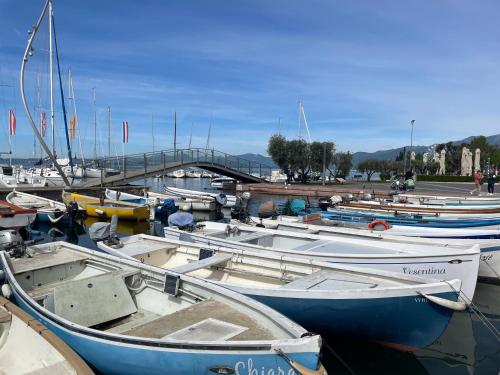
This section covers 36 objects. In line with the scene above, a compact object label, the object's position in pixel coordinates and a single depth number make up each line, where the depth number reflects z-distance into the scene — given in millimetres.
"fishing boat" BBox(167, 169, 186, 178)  81488
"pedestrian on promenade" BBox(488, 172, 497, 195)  29047
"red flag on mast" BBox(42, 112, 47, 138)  37319
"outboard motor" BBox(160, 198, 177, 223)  22594
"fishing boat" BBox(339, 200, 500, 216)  16172
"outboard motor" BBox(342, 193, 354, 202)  20475
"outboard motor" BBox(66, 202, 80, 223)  20000
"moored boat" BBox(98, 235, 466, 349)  5805
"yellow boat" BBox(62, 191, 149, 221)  20269
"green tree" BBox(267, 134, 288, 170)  50844
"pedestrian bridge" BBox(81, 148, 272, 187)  32531
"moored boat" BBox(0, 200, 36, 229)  15812
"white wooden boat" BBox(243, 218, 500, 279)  9656
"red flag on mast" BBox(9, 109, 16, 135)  38750
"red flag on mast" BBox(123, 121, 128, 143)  47322
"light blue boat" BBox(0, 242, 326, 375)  3998
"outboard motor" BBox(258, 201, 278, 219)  13828
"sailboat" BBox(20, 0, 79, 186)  22375
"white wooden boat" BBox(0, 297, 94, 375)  4238
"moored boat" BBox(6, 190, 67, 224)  19875
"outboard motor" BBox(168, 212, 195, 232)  11148
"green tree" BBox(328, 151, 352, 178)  56016
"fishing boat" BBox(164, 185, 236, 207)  25128
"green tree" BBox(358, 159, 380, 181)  64312
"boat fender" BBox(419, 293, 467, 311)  5699
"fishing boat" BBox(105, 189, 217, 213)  24031
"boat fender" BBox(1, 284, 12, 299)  6570
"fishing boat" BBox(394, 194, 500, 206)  20516
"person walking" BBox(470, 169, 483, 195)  29100
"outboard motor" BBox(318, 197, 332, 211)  18484
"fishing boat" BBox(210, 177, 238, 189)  44344
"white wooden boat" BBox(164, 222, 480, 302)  7695
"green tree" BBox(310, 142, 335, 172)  51688
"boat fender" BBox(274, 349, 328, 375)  3764
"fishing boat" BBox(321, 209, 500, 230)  12805
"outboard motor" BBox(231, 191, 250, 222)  14334
